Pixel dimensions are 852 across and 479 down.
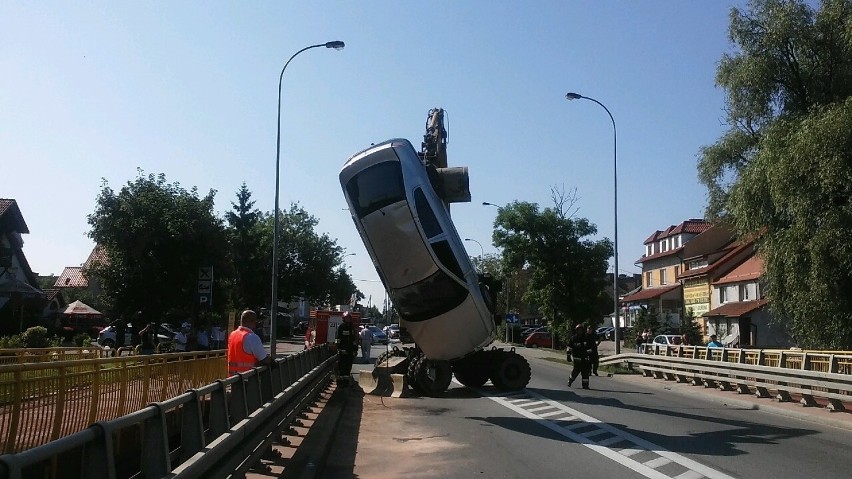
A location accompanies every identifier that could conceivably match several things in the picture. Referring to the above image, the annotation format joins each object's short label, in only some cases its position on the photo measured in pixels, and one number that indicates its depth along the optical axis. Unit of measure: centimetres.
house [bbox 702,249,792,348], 4781
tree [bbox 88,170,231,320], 2686
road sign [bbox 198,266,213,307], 1828
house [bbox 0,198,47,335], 3688
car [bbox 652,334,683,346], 4347
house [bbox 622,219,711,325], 6531
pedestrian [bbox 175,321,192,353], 2648
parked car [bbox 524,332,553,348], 5625
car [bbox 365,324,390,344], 6248
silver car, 1543
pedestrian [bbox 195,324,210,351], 2552
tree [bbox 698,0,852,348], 2127
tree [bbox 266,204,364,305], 5984
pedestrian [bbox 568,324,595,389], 2044
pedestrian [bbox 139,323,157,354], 1991
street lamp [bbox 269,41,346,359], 2574
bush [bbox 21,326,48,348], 2302
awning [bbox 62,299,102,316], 4262
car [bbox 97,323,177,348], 2703
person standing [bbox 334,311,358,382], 2189
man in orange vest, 979
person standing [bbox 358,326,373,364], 3478
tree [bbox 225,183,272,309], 5512
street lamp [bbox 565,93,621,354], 3131
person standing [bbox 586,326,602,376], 2083
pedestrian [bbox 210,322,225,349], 2783
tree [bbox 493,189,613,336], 4722
